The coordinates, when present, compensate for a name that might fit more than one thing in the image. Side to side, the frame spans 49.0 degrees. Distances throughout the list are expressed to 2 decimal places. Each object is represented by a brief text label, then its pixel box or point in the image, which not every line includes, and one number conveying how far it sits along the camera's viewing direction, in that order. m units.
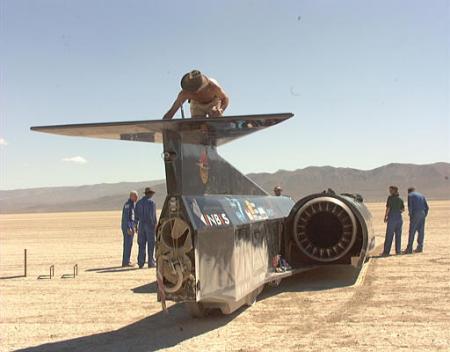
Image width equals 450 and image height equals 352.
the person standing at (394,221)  14.91
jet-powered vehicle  6.14
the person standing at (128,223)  13.62
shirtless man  7.04
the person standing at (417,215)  15.40
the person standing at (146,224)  13.06
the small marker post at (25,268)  12.47
